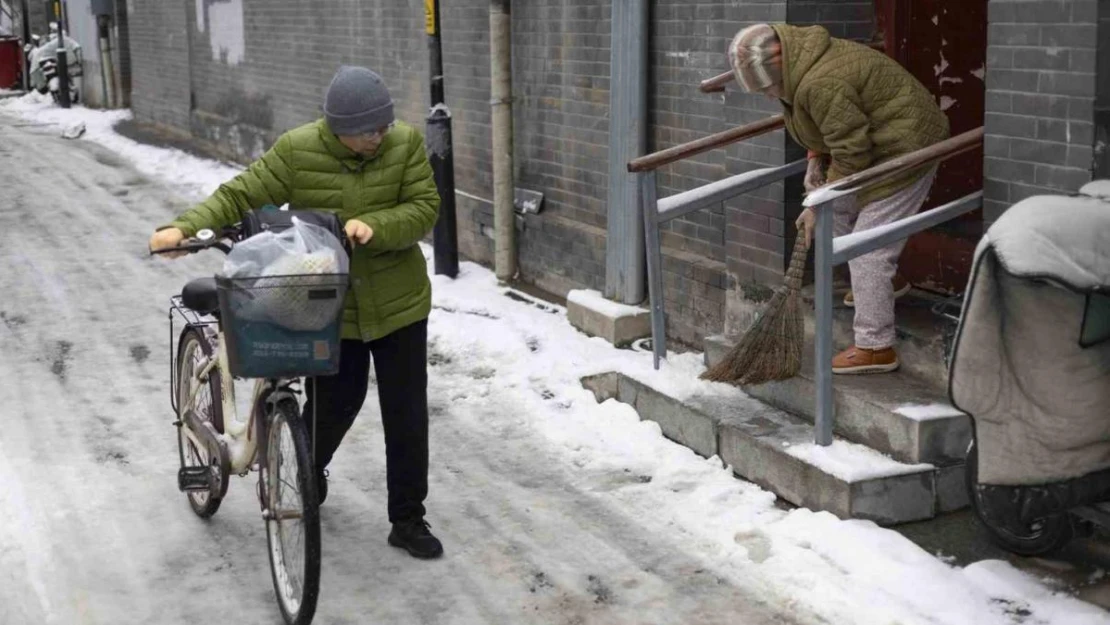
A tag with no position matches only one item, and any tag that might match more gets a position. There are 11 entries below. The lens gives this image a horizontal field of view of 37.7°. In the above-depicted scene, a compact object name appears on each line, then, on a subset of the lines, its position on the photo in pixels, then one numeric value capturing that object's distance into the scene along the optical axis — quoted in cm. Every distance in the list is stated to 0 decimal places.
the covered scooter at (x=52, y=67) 2862
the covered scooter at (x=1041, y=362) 491
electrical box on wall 2585
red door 706
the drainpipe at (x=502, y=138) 1041
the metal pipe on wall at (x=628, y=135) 874
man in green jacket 545
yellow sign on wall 1062
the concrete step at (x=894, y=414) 595
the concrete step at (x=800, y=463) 584
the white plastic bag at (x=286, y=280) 489
